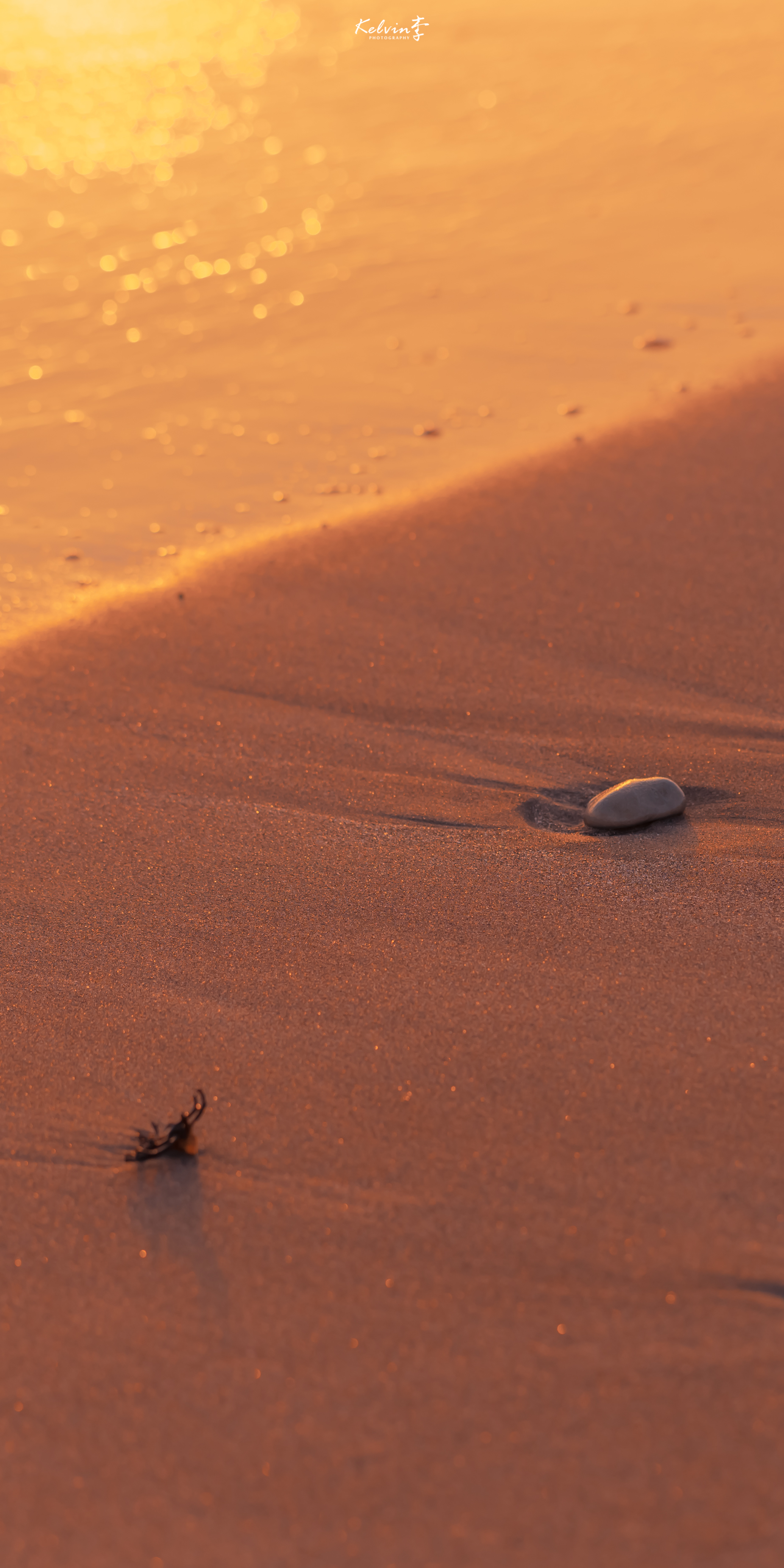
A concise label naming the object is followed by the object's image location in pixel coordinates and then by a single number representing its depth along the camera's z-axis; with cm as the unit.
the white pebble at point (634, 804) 402
